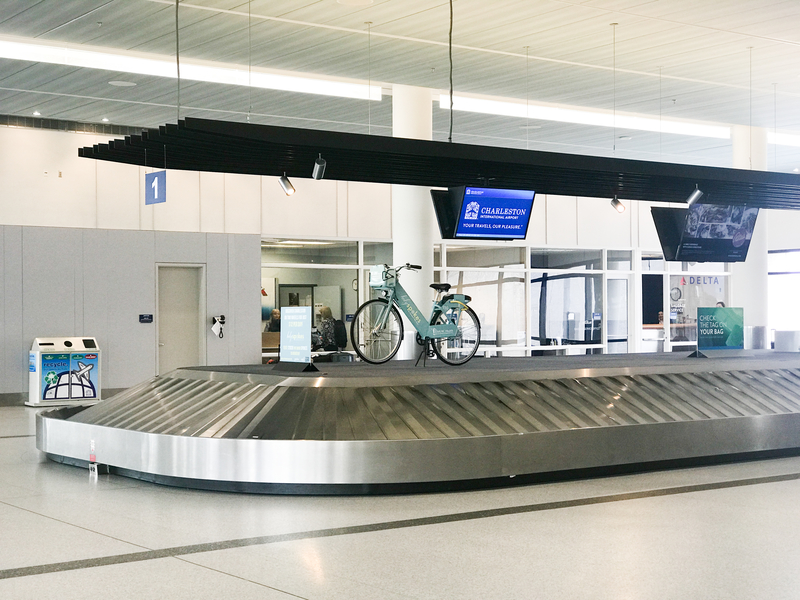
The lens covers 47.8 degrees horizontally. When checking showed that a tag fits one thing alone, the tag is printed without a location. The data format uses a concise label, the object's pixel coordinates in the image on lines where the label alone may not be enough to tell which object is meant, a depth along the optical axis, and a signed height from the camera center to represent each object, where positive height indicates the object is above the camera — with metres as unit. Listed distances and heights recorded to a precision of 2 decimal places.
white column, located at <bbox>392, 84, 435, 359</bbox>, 13.26 +1.25
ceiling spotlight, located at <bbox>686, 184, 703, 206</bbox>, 10.73 +1.25
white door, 16.06 -0.29
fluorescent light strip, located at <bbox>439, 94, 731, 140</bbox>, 13.82 +3.05
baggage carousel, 6.92 -1.06
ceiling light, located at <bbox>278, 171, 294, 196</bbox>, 8.91 +1.15
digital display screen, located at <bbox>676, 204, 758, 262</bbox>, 11.94 +0.90
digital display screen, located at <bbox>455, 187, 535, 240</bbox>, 9.88 +0.97
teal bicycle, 9.49 -0.22
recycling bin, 14.12 -1.12
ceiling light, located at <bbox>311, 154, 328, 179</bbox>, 8.16 +1.21
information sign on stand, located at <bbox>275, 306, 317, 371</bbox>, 8.08 -0.35
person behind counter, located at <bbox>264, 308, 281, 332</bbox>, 16.91 -0.38
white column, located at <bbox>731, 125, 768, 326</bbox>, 17.89 +0.39
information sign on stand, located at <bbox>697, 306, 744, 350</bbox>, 10.23 -0.32
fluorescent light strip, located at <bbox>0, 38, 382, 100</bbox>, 10.91 +3.03
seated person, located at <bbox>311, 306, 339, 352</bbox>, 16.59 -0.63
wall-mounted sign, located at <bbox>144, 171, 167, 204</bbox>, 9.77 +1.25
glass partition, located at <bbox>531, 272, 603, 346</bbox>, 19.59 -0.18
